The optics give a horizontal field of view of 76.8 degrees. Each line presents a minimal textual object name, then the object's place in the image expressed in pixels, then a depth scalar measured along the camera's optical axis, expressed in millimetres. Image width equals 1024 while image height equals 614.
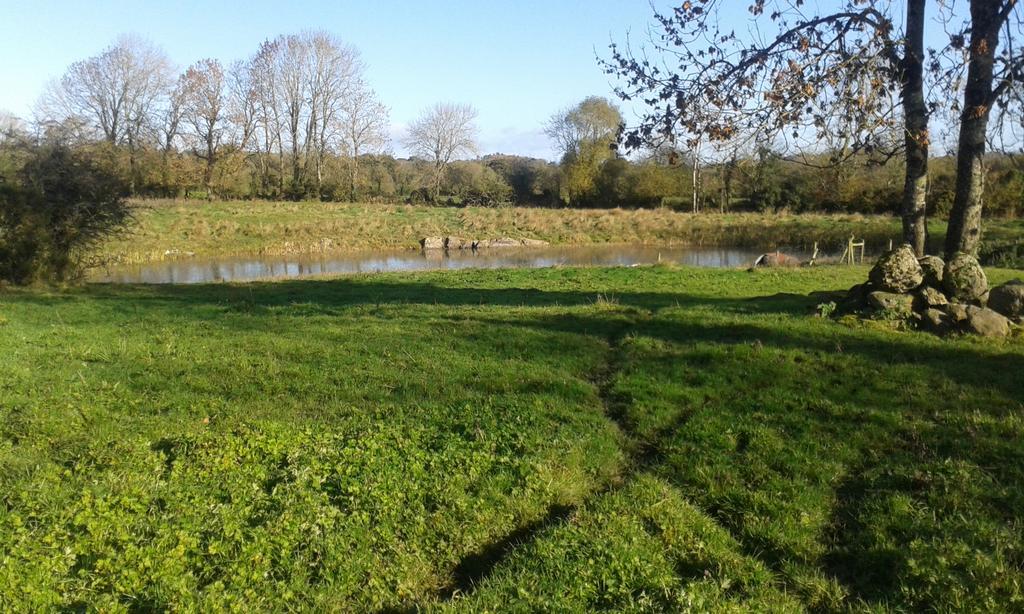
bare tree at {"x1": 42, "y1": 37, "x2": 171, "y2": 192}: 52188
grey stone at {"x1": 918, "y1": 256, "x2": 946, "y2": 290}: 10875
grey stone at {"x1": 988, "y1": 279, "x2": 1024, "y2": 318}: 10375
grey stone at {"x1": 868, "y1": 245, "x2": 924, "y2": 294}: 10766
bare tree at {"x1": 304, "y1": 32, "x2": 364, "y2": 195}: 59062
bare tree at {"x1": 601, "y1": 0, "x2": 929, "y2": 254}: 9609
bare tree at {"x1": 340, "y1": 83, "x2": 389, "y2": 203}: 60812
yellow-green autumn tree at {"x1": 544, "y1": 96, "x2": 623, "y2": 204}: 63781
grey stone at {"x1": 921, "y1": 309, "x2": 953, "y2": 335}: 10023
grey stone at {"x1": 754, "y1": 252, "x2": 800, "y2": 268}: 26422
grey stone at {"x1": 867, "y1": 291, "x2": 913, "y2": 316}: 10562
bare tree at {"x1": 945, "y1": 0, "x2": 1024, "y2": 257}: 9344
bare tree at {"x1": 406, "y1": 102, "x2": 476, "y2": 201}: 68625
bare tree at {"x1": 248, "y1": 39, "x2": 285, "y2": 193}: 57812
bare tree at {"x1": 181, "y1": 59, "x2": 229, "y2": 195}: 53375
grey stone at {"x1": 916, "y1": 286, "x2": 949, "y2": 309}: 10570
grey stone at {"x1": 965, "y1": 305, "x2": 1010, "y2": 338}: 9656
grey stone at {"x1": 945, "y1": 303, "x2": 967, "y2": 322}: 10000
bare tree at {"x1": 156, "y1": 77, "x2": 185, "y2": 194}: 53469
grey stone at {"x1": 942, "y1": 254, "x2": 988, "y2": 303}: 10578
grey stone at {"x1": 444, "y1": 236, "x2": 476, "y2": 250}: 41812
